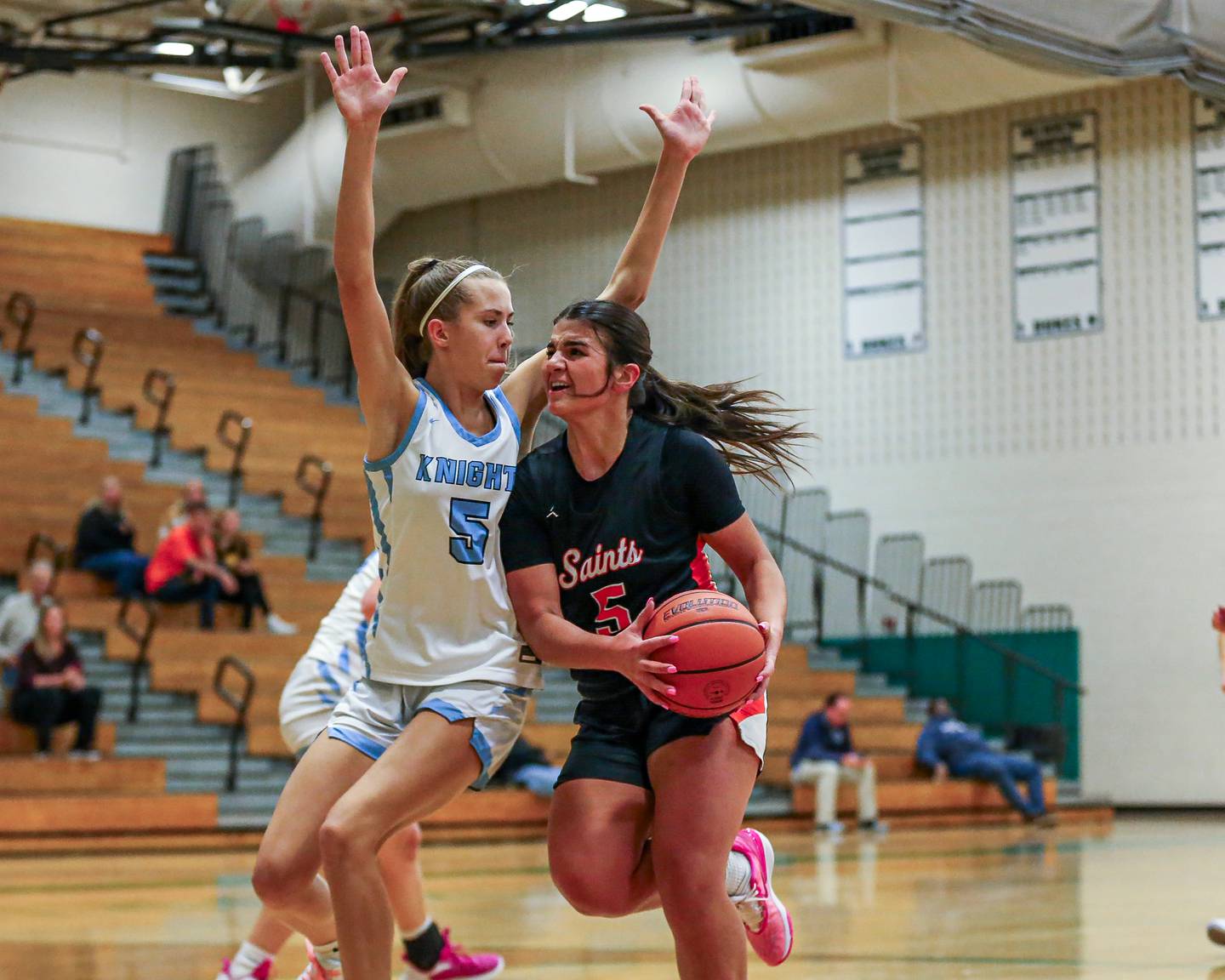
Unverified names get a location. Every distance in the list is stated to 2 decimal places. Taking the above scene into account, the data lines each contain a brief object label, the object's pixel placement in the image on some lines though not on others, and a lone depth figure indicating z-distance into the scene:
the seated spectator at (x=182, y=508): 14.71
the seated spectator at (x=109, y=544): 14.67
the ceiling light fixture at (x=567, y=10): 16.31
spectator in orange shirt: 14.42
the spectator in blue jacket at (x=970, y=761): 15.49
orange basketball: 4.03
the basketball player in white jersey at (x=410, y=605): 4.08
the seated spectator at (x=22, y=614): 12.95
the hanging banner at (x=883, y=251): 18.78
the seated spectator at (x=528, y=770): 13.44
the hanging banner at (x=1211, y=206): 16.83
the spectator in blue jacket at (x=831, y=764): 14.54
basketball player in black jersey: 4.15
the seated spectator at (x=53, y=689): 12.51
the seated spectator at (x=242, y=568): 14.70
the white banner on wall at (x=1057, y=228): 17.58
